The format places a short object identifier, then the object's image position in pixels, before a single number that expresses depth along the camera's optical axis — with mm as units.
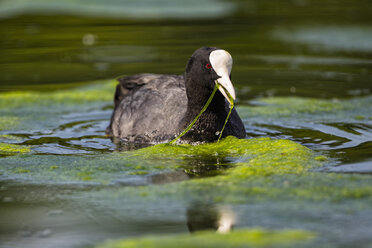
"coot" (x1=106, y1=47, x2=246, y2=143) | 11031
